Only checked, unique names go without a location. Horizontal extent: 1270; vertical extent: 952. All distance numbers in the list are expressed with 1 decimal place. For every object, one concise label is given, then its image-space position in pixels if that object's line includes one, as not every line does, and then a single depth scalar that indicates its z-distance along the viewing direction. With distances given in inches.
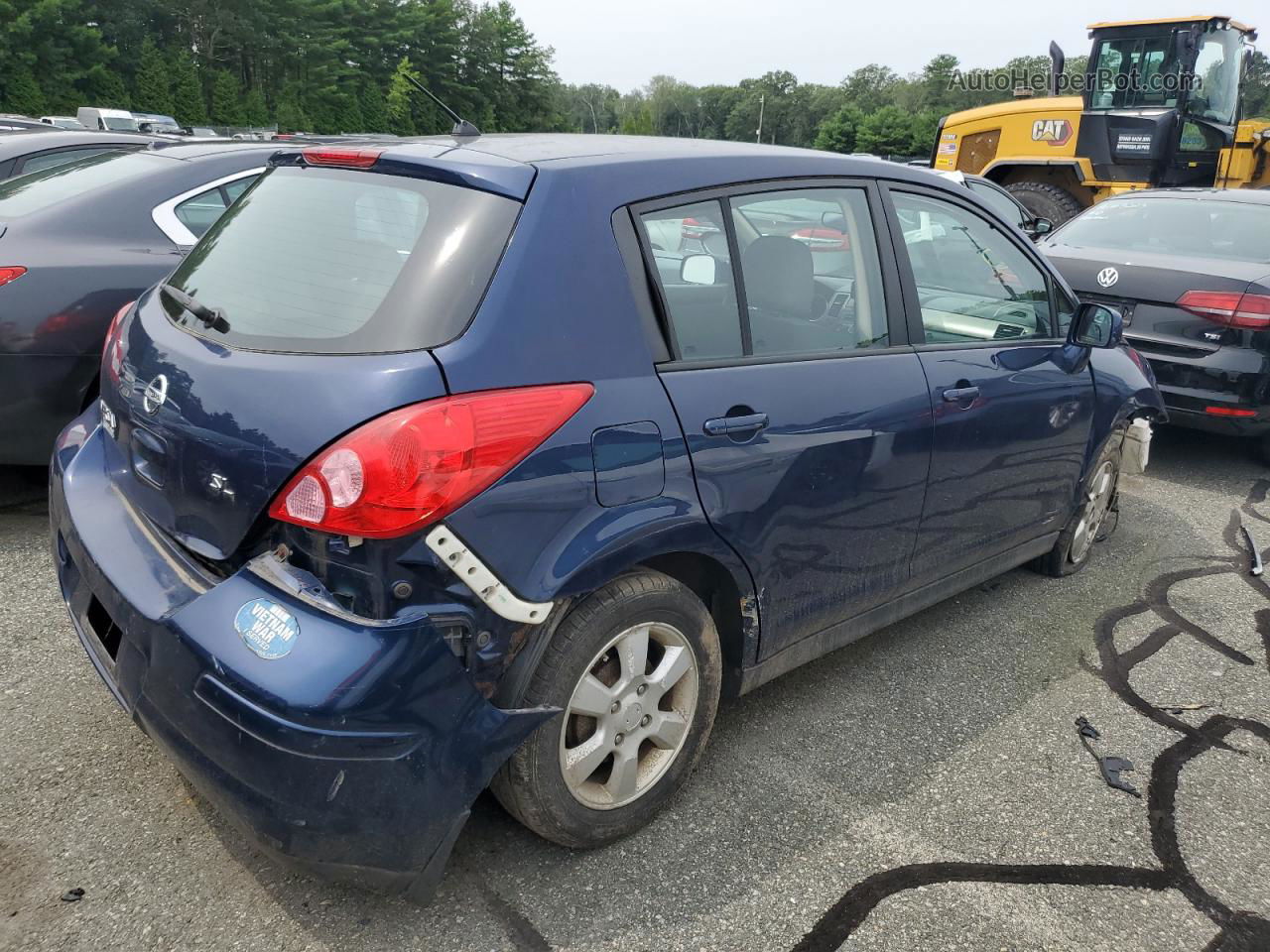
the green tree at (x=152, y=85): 1889.8
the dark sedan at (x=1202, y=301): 220.8
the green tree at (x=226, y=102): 2066.9
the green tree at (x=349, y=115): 2317.7
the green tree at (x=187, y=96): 1980.8
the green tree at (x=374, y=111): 2394.2
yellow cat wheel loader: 461.1
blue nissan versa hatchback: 75.7
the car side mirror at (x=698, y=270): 99.4
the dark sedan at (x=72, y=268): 150.9
